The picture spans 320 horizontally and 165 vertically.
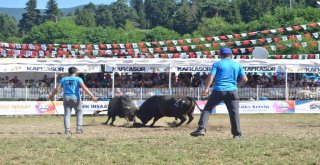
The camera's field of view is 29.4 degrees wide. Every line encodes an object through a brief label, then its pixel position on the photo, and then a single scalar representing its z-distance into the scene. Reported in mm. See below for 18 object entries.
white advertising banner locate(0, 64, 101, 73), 28062
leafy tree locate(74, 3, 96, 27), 157875
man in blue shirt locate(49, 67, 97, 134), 14875
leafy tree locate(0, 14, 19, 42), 163250
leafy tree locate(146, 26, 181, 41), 95750
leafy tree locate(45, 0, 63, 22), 167750
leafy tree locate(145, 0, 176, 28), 180562
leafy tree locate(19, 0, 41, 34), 165750
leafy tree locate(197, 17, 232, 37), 88262
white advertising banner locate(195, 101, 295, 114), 29172
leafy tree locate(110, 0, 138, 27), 189862
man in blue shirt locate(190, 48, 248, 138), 12016
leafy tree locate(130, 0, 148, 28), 193750
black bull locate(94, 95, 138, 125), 20203
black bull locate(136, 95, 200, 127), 18828
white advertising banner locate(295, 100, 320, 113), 29281
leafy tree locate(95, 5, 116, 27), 193125
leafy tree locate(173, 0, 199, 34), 130000
